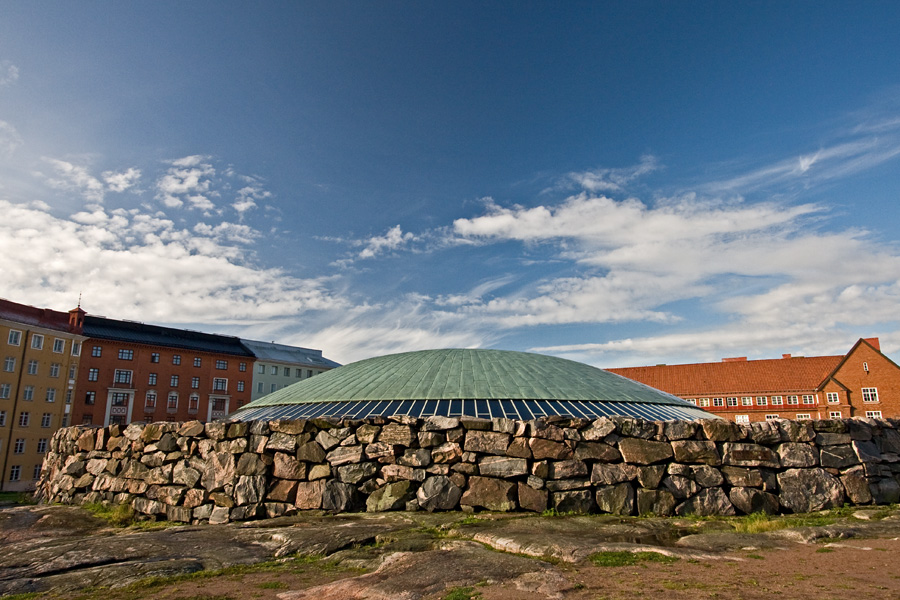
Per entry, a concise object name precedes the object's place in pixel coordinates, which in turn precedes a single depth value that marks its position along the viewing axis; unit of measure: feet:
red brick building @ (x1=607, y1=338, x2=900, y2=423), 202.28
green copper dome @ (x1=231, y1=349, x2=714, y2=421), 57.36
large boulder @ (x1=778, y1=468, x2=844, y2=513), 37.17
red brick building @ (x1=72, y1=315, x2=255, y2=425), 227.61
